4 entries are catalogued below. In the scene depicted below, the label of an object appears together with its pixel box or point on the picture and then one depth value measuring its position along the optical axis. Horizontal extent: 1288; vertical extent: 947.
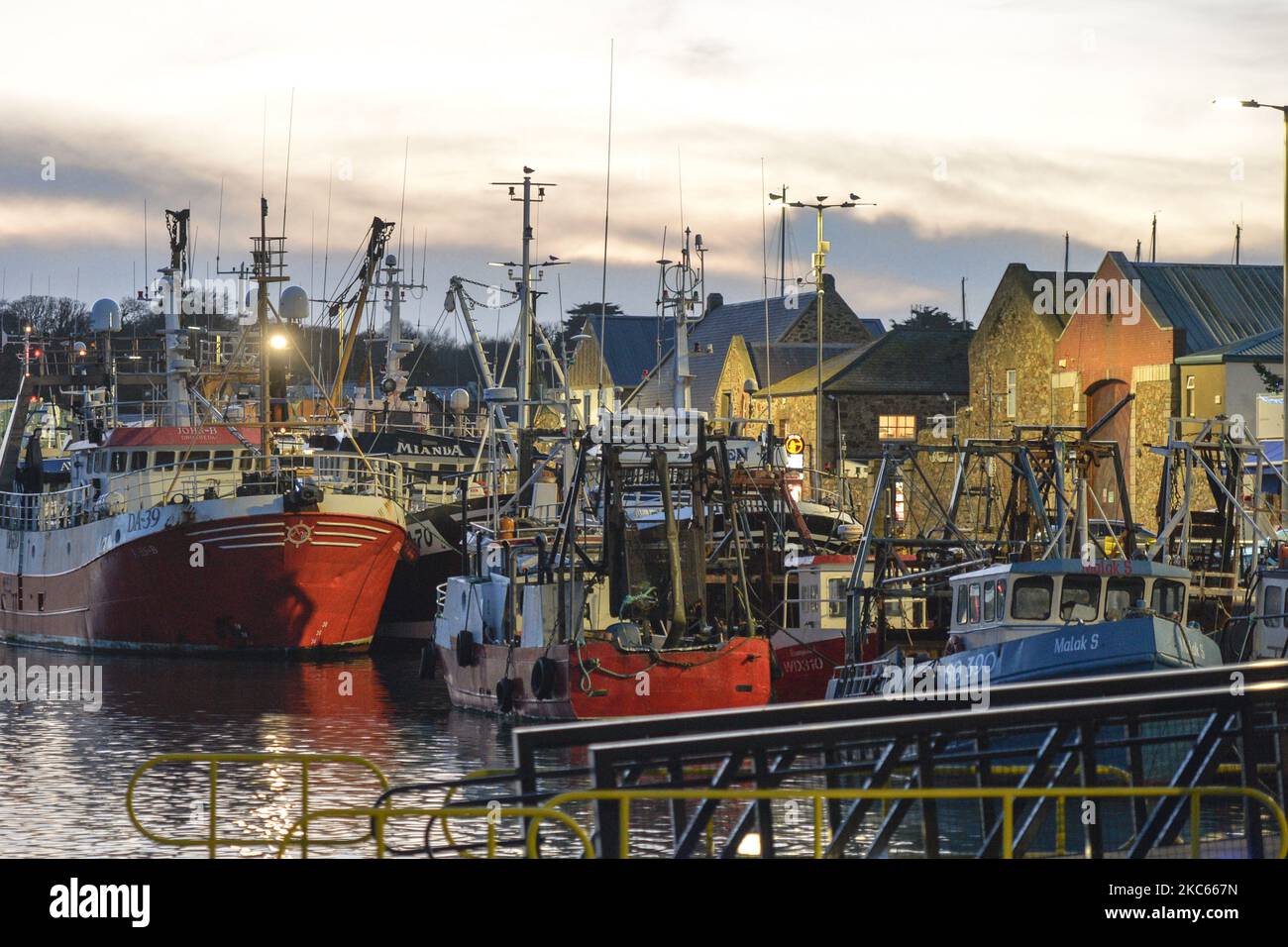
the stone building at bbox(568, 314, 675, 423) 105.81
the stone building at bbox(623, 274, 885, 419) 90.00
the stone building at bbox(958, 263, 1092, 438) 70.62
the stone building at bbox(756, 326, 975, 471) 81.06
